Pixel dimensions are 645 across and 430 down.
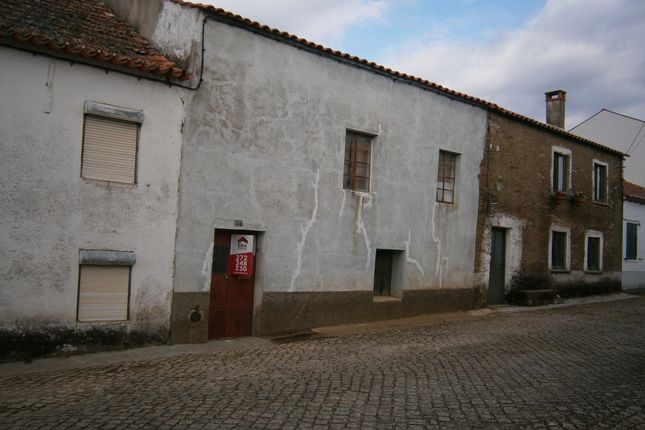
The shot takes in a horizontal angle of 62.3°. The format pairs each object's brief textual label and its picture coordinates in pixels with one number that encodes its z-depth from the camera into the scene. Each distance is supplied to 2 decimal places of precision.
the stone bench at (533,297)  15.80
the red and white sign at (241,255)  10.06
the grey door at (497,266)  15.58
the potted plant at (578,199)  18.30
